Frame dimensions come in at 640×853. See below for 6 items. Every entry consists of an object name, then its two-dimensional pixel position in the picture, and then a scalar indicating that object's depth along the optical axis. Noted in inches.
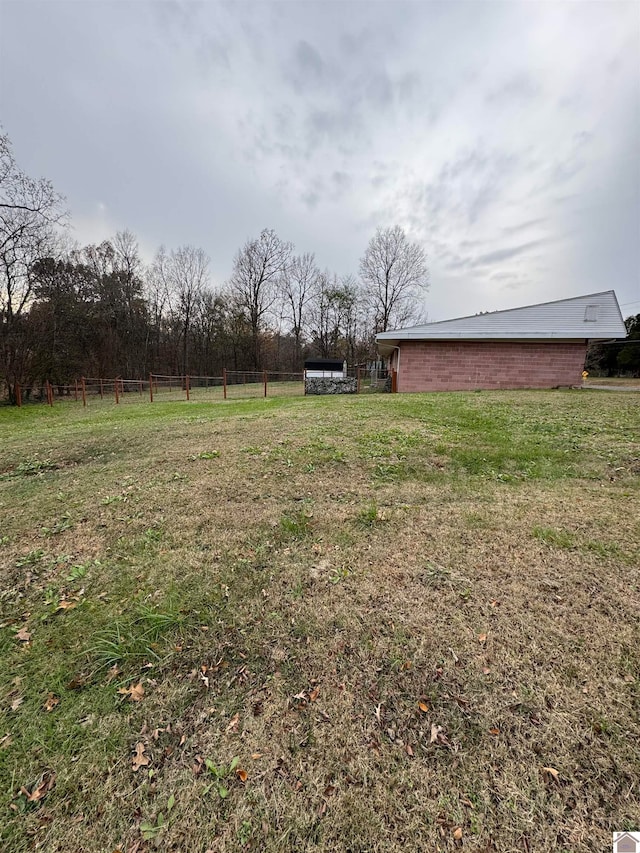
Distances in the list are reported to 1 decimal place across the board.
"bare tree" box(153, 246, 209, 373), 1155.9
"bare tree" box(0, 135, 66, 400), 524.1
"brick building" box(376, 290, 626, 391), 495.8
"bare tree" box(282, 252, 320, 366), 1286.9
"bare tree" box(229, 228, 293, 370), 1219.2
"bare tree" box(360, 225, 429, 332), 1147.9
